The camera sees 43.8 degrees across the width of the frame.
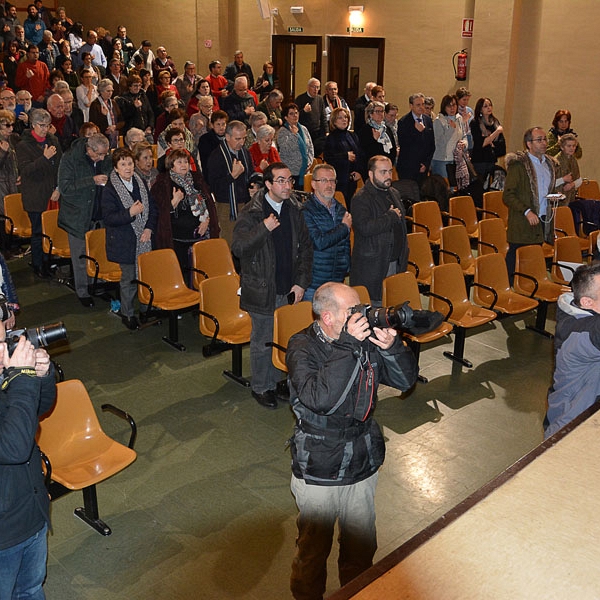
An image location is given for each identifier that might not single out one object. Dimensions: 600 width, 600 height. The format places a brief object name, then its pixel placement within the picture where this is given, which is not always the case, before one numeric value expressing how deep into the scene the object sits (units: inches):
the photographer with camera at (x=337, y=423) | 119.3
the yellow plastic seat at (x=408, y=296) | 224.7
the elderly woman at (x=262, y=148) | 304.5
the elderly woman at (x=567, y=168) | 333.4
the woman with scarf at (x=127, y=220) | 245.1
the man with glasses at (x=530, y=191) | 279.3
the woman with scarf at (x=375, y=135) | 350.0
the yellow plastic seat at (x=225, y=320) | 217.2
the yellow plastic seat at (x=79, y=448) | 151.6
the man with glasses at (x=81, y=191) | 262.8
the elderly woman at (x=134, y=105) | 421.4
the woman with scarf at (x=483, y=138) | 395.2
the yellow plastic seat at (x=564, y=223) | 327.9
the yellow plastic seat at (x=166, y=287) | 239.0
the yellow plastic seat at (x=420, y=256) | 274.1
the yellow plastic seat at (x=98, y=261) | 263.7
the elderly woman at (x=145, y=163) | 255.3
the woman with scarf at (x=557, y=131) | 368.8
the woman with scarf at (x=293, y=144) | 348.5
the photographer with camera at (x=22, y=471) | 102.9
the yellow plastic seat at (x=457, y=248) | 285.7
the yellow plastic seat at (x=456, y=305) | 238.2
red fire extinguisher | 486.4
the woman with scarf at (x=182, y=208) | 246.4
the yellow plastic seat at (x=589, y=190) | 394.9
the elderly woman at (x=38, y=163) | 280.7
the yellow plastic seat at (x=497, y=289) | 251.6
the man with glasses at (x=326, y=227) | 209.6
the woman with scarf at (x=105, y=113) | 386.0
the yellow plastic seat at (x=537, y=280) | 266.2
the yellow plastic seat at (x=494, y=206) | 361.1
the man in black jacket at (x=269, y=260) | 196.5
